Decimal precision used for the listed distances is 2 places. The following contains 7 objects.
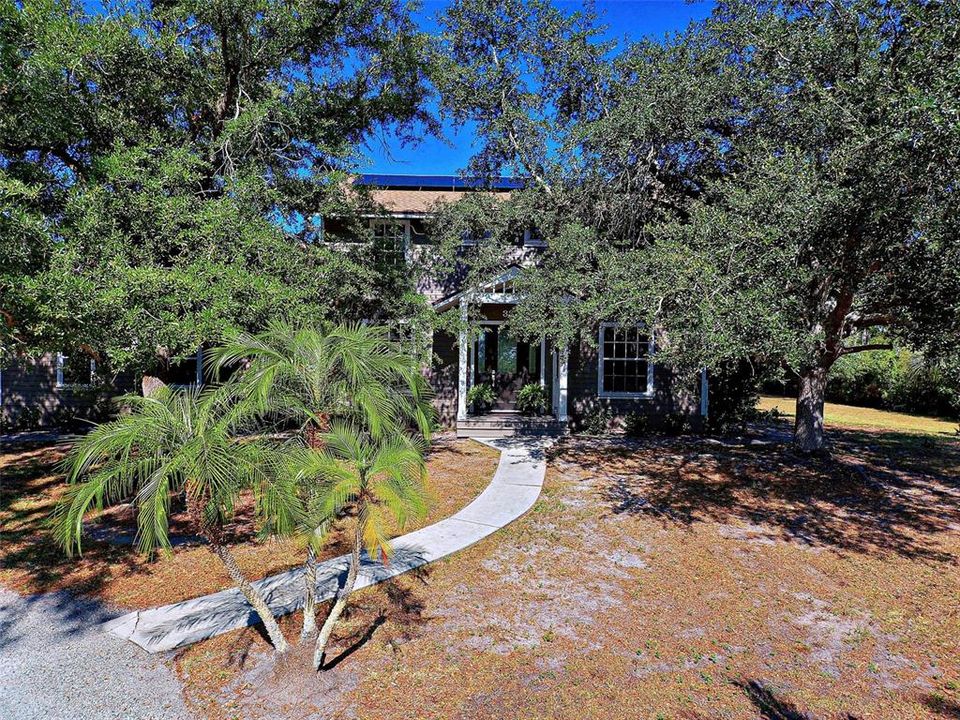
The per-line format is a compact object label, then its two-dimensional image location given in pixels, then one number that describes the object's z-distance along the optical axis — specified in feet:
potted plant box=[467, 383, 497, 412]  47.16
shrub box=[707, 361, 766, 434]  48.21
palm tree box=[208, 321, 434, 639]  11.10
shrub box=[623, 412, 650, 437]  46.24
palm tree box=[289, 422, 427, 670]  10.05
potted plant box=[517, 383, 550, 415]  47.88
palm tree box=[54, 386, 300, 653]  9.70
